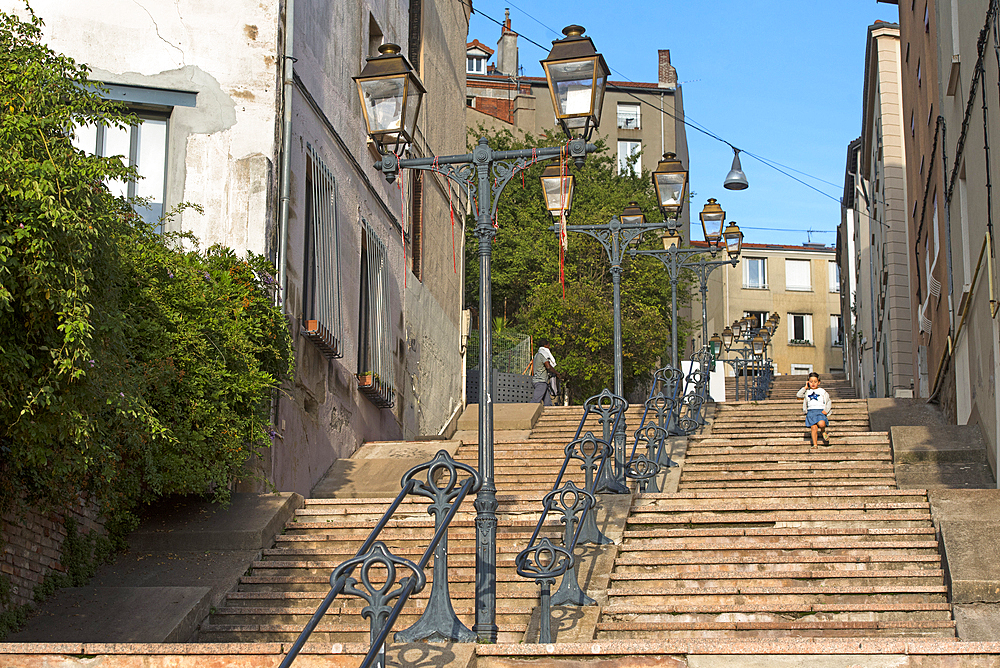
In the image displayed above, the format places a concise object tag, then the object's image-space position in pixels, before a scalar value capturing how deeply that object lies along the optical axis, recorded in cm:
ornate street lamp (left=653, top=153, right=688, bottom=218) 1462
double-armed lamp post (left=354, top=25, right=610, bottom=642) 862
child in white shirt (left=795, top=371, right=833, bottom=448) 1461
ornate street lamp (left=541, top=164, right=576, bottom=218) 1394
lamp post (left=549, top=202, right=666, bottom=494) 1243
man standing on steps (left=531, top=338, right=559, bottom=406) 2555
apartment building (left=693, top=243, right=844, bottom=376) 5784
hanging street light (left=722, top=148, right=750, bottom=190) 1777
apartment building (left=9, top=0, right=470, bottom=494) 1338
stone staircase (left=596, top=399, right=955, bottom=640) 826
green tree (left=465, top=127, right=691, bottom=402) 3178
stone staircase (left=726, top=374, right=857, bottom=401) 3352
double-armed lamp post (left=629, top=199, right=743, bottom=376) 1682
